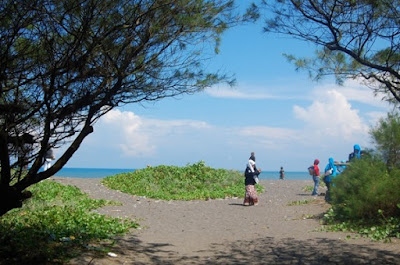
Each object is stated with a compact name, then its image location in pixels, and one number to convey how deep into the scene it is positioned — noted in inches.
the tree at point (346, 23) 251.9
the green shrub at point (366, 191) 365.1
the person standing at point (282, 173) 1433.3
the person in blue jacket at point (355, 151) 531.1
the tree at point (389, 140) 420.8
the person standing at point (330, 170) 597.4
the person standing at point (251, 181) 595.2
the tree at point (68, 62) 221.1
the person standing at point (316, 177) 724.7
